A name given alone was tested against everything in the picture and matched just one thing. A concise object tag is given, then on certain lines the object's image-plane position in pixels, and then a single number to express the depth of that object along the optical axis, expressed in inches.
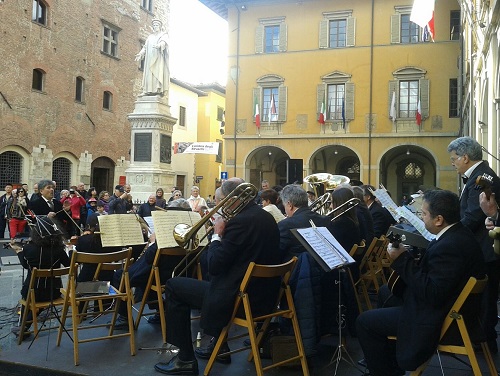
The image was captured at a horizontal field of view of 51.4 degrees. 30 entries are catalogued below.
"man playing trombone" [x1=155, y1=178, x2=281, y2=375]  151.0
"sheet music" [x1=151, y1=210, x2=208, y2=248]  189.0
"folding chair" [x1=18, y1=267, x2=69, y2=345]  190.2
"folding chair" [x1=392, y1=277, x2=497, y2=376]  119.2
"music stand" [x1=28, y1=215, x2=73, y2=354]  189.3
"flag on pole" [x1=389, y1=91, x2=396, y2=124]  888.0
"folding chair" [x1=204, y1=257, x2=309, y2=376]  146.6
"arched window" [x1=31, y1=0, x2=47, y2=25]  894.4
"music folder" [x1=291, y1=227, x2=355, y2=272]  143.1
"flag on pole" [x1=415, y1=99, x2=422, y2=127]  871.1
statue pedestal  547.5
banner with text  820.6
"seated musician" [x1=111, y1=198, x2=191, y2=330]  202.4
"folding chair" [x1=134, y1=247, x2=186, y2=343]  193.5
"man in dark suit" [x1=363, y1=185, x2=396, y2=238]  285.1
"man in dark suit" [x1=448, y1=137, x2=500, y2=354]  171.0
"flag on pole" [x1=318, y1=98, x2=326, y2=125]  921.5
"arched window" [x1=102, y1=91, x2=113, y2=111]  1064.8
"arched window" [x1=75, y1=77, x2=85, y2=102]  1003.9
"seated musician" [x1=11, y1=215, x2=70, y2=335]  195.6
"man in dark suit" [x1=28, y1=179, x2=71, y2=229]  290.5
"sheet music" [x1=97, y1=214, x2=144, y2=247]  206.7
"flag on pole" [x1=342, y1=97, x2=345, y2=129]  908.6
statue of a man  557.6
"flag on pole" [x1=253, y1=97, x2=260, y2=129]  960.3
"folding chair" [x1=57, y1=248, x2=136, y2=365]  171.2
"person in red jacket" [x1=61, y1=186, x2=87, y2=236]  490.0
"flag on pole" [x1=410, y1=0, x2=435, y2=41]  547.8
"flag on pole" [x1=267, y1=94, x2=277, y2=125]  939.3
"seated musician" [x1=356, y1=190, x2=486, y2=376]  119.3
